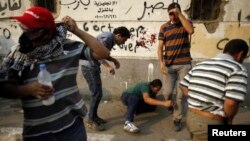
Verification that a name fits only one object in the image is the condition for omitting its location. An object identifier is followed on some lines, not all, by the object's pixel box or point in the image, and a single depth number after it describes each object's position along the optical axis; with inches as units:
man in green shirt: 124.9
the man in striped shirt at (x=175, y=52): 122.1
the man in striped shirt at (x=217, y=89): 69.8
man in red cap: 54.6
